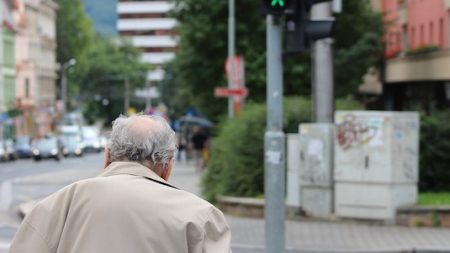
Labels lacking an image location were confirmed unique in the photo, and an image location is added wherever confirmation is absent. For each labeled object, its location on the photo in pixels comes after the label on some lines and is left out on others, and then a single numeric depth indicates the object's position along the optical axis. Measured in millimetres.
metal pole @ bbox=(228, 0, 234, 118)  32094
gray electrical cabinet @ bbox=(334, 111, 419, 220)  16766
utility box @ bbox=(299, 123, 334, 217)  17594
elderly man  3553
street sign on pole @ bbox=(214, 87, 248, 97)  27672
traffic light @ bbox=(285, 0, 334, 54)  11133
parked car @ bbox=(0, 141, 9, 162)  62219
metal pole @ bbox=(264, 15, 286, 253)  10852
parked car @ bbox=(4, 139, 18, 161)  64181
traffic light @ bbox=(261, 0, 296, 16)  10961
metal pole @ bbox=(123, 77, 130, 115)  109438
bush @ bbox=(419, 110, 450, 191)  18547
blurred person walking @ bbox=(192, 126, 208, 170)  38781
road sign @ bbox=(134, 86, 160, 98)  108700
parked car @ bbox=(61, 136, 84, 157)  72725
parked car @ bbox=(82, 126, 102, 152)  84000
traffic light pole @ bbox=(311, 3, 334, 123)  19047
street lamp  108150
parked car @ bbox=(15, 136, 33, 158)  69438
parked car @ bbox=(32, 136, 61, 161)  61688
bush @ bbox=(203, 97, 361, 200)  19188
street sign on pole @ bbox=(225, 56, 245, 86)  28047
